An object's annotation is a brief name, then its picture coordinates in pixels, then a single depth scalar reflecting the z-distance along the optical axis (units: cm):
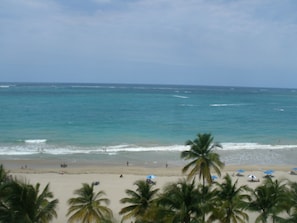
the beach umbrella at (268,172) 3753
